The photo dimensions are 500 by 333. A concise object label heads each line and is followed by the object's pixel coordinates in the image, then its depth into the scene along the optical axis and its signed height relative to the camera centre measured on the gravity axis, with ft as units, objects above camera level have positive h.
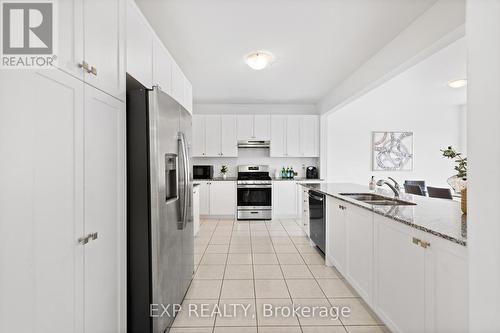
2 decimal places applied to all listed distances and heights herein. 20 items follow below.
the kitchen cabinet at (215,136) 19.43 +2.23
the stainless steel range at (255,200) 18.54 -2.59
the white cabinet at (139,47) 5.51 +2.78
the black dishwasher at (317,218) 10.66 -2.44
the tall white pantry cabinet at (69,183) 2.89 -0.26
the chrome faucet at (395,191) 8.52 -0.89
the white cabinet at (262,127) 19.53 +2.94
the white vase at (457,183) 5.54 -0.41
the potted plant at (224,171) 20.28 -0.49
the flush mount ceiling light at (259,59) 10.83 +4.59
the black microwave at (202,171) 19.80 -0.52
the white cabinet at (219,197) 18.66 -2.38
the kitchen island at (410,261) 4.03 -1.99
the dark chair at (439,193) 13.43 -1.53
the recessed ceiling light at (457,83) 14.45 +4.77
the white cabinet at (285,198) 18.84 -2.48
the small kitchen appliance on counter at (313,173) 20.24 -0.66
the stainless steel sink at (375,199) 8.38 -1.25
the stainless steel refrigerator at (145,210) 5.42 -0.97
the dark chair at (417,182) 18.59 -1.31
